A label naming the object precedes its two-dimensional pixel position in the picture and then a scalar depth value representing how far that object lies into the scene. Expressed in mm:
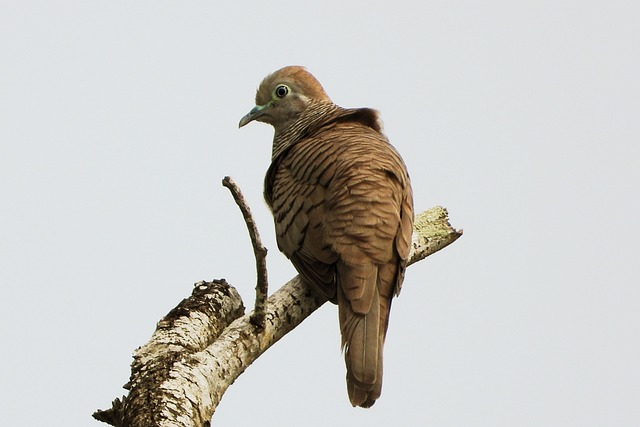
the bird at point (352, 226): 11086
